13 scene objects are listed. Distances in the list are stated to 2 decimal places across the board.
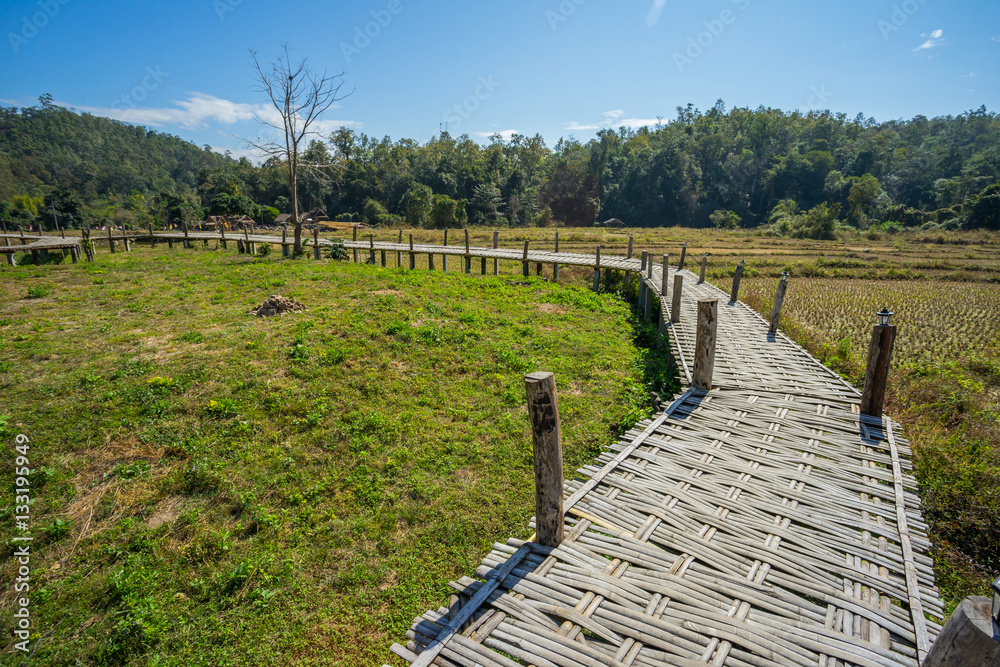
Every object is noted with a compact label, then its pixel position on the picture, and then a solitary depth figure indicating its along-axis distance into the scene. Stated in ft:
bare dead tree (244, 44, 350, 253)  71.92
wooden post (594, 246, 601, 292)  61.57
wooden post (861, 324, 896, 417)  18.58
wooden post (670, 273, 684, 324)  35.32
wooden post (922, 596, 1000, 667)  5.69
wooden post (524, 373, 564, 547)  11.80
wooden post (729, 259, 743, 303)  44.28
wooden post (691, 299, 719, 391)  21.72
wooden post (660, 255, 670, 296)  46.02
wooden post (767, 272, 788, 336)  33.24
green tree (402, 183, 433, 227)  163.84
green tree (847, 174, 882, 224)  182.50
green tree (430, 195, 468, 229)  155.74
